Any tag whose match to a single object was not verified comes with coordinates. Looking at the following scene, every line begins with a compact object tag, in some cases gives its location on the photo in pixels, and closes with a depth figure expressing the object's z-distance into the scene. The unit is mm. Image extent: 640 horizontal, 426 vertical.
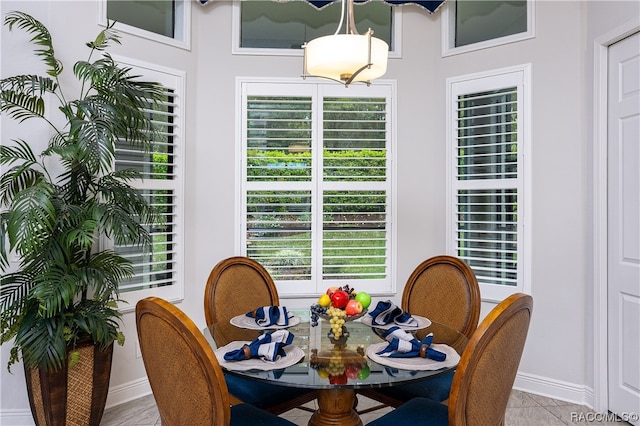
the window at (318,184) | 3748
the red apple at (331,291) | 2164
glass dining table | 1601
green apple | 2197
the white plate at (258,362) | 1672
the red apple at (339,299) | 2082
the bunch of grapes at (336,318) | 2049
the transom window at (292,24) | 3754
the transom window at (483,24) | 3449
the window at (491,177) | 3428
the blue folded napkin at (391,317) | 2320
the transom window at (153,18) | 3193
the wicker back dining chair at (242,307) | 2162
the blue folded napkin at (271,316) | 2299
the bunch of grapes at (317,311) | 2172
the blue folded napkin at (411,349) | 1755
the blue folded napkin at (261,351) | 1724
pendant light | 1988
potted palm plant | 2354
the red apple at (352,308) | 2070
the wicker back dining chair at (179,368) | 1418
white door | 2805
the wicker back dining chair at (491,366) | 1467
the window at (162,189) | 3285
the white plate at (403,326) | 2266
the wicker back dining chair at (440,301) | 2254
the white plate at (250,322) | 2275
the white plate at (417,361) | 1688
